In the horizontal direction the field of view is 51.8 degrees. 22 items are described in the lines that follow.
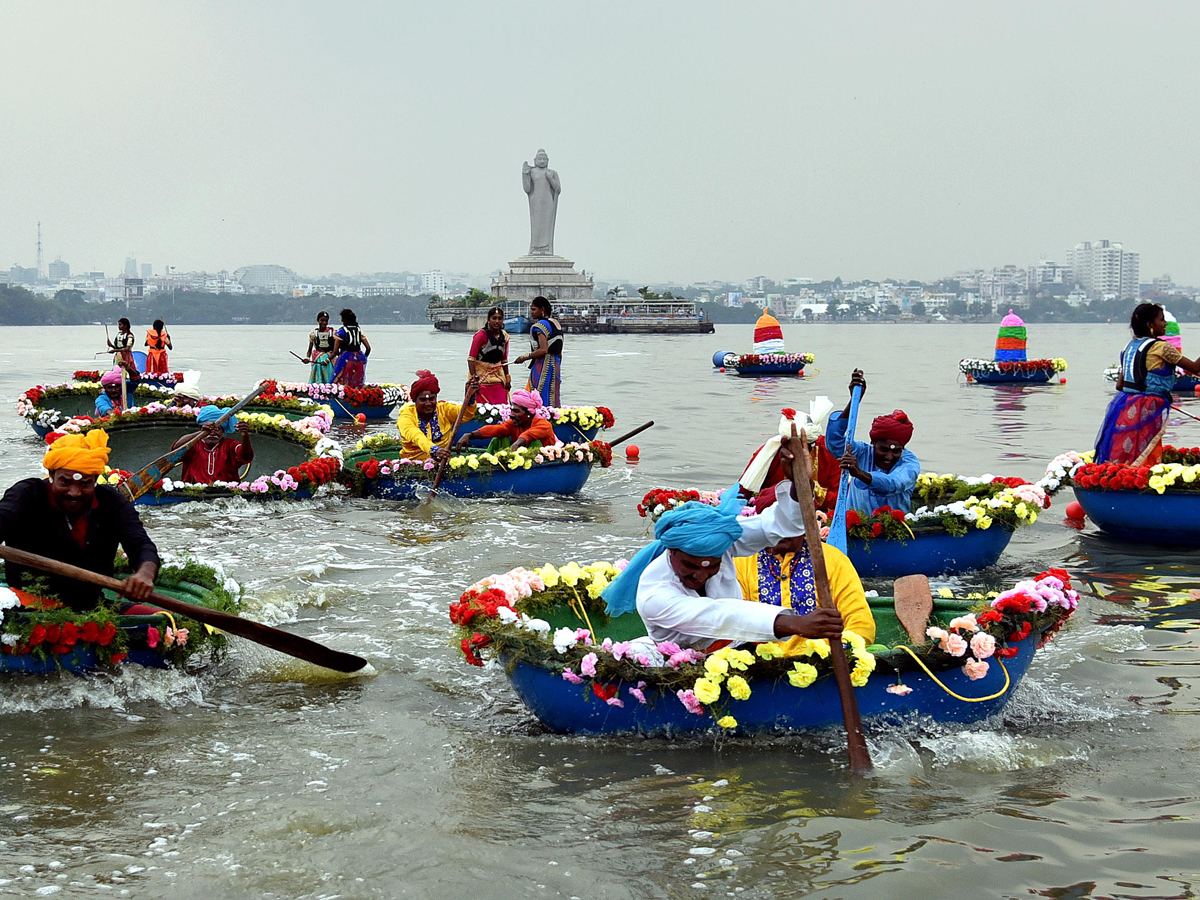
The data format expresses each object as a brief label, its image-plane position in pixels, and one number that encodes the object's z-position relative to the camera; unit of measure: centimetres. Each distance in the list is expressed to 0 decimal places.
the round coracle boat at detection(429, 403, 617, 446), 1594
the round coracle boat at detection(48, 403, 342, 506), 1430
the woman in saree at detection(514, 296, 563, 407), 1762
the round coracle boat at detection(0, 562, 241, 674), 681
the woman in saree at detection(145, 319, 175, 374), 2659
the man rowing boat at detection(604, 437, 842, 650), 578
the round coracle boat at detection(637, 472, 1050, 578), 963
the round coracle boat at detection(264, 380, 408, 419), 2383
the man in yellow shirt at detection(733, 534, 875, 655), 629
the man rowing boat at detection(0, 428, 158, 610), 673
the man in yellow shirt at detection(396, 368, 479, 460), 1402
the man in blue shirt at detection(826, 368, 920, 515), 915
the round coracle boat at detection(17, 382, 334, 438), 1612
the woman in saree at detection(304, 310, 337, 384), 2525
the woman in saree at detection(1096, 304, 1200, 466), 1117
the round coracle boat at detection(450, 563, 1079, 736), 612
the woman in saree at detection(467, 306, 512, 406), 1734
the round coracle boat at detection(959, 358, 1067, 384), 3581
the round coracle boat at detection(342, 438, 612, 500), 1377
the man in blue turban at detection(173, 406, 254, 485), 1294
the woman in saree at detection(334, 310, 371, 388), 2477
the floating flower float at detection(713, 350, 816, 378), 3900
